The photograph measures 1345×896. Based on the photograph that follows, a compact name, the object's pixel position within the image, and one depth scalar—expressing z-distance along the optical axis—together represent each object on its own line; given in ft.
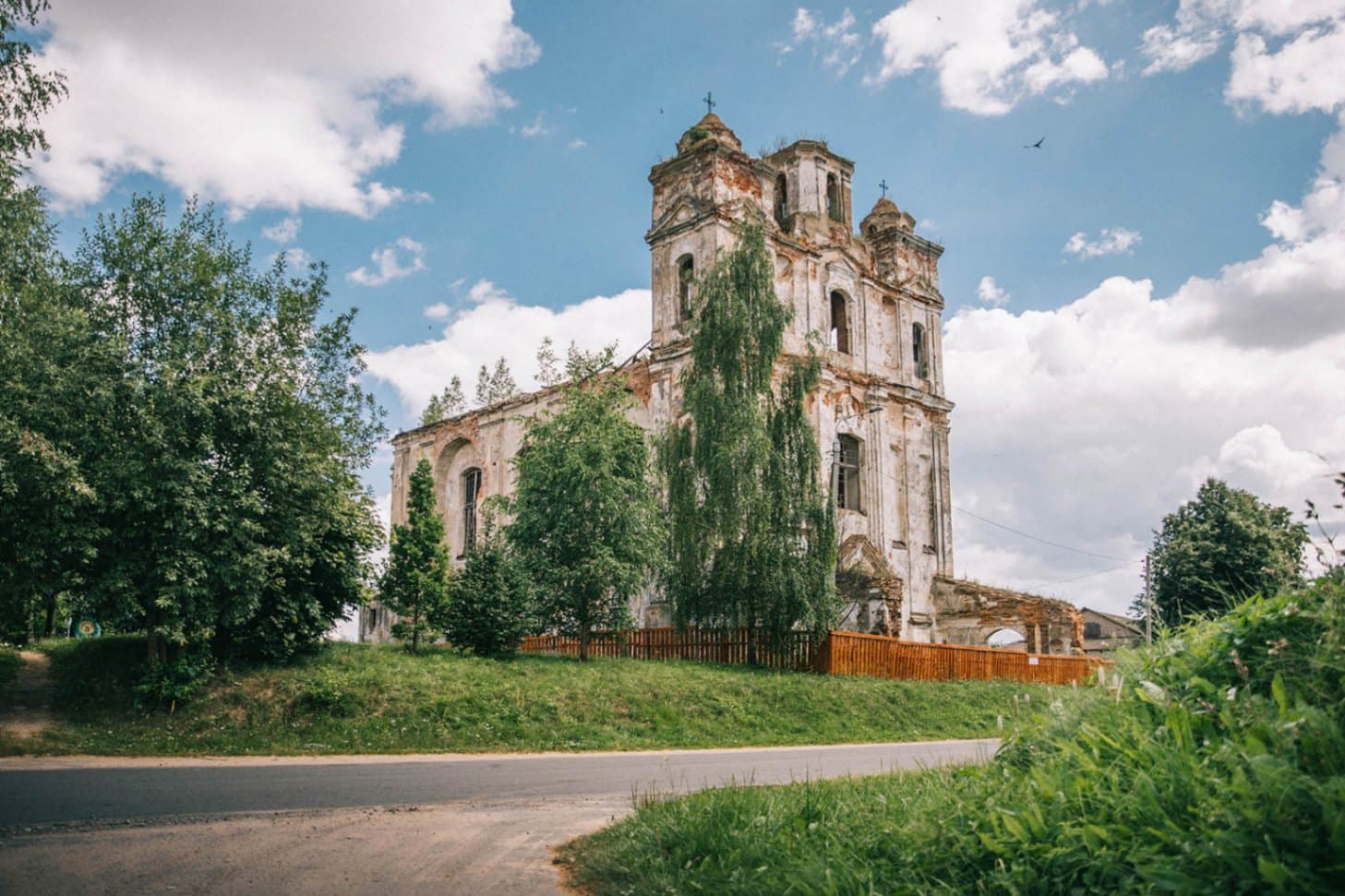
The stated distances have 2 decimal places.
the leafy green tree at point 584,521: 85.76
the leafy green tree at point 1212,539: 130.03
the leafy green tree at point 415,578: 84.64
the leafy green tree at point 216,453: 57.00
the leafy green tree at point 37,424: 53.06
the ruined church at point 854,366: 112.27
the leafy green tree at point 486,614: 77.30
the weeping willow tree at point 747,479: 87.86
